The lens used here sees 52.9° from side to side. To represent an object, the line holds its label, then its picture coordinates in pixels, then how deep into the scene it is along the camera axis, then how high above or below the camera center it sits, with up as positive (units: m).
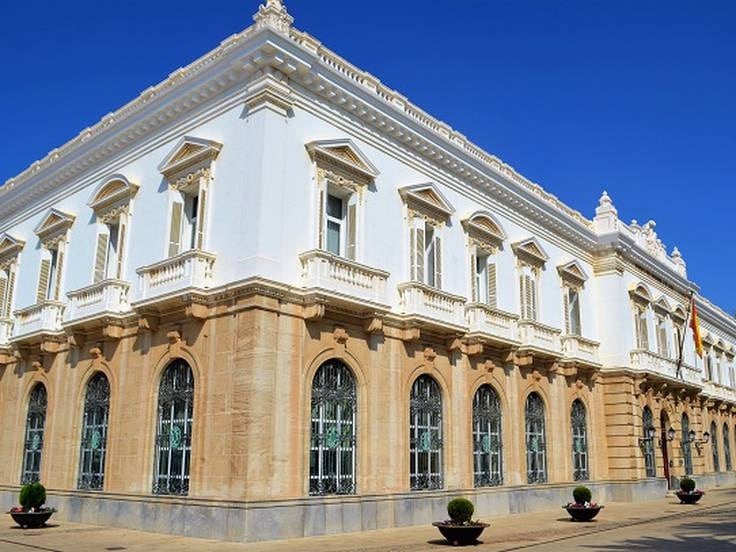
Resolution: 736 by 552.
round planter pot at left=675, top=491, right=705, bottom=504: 26.88 -1.82
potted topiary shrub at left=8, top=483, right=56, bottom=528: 17.45 -1.55
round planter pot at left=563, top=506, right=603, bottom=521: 20.28 -1.82
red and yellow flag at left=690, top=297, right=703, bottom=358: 34.47 +5.37
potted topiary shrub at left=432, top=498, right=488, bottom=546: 14.80 -1.59
